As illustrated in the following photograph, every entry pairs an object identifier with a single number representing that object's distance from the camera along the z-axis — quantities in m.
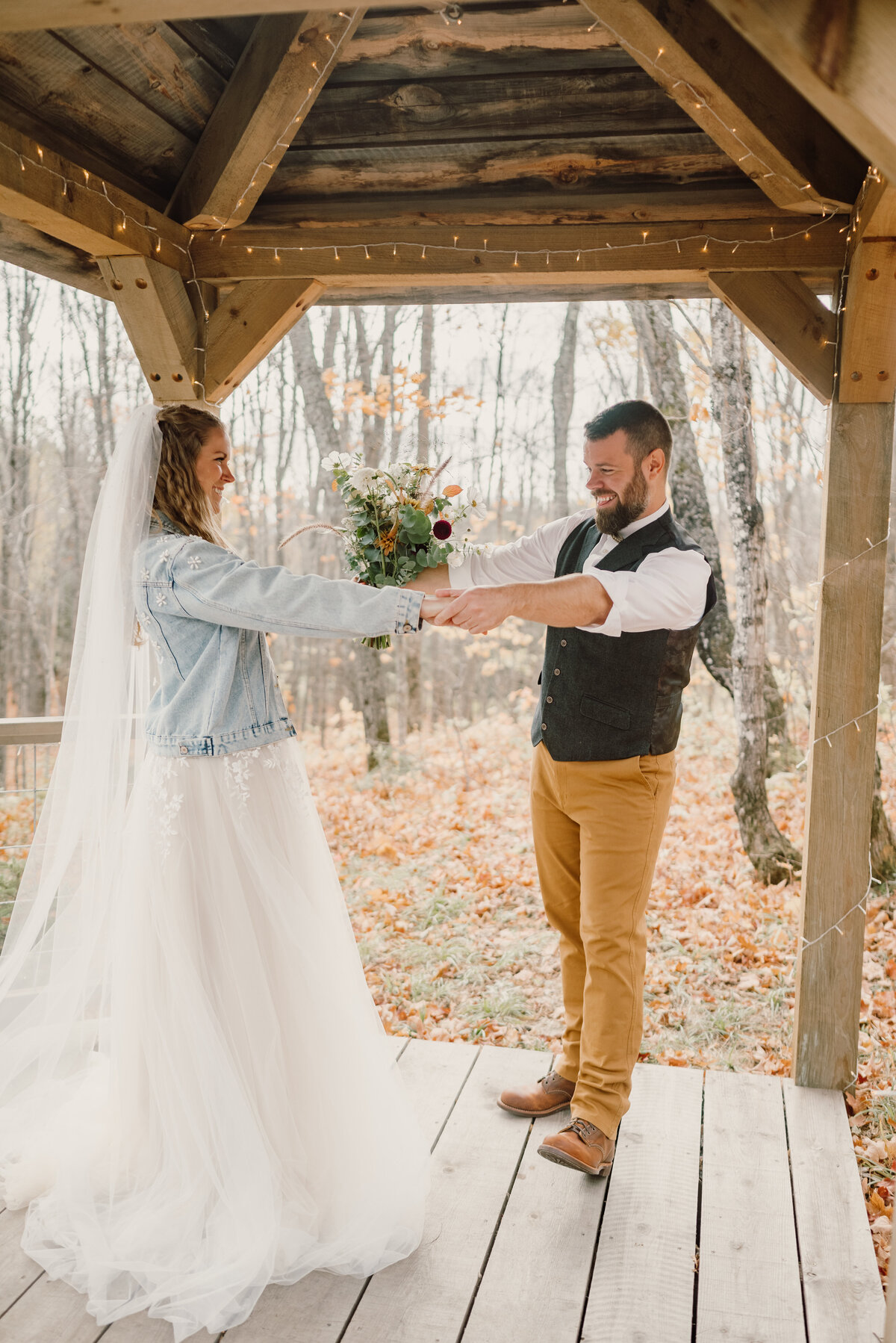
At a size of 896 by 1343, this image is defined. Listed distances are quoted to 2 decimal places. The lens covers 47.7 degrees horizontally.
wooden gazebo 3.00
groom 2.90
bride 2.46
